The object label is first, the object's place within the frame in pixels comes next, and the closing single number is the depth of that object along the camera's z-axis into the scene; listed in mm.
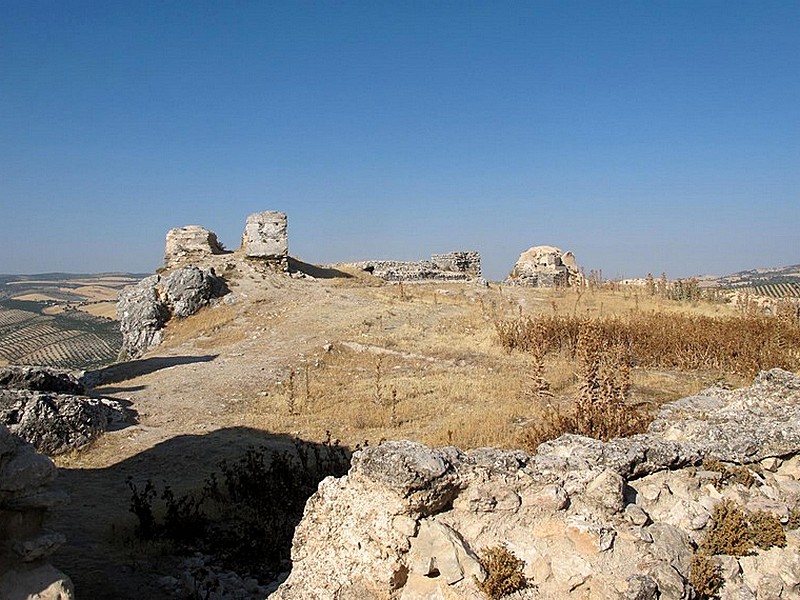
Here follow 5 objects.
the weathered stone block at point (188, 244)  23797
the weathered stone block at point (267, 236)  24031
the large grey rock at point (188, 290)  19281
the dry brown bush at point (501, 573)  3291
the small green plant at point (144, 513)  5680
